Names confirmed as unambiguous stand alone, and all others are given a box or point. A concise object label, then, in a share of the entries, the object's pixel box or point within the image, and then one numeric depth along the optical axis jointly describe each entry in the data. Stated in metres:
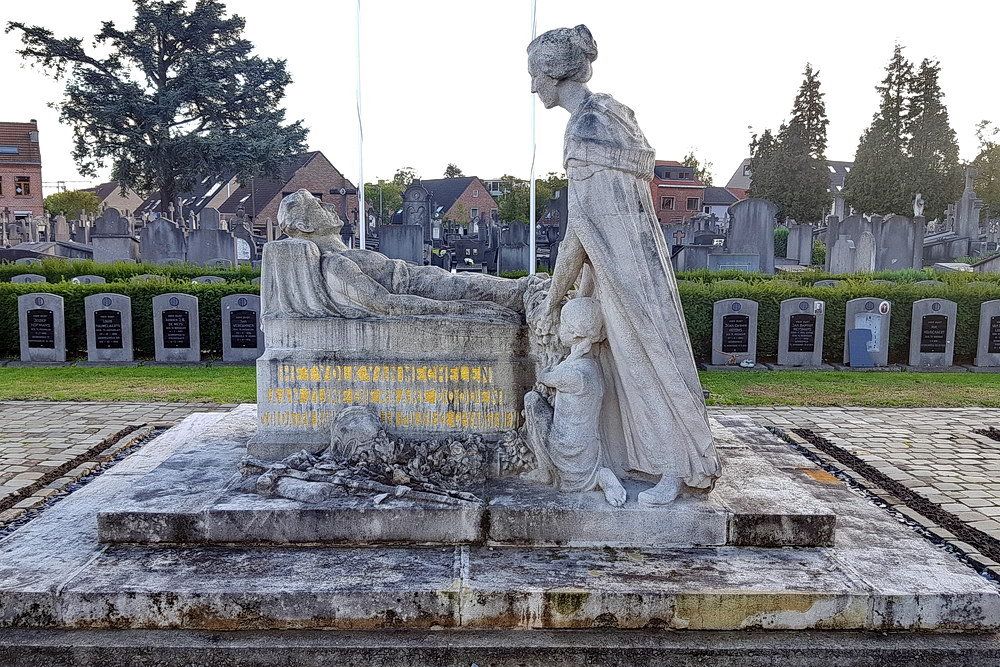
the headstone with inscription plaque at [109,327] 12.32
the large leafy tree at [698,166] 72.81
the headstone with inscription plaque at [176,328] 12.41
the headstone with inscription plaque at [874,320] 12.62
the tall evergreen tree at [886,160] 41.53
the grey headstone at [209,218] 23.12
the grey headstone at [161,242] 22.30
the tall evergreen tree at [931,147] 41.16
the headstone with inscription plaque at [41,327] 12.28
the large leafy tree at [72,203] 53.53
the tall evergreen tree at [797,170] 44.16
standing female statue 4.37
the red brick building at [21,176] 47.47
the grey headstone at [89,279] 15.90
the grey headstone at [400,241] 17.92
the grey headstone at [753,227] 22.00
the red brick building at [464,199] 56.22
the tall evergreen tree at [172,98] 33.28
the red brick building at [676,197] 59.00
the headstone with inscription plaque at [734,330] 12.43
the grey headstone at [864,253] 21.91
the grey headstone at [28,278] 16.06
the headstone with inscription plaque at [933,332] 12.55
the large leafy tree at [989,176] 43.70
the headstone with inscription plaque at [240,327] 12.48
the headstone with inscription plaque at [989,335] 12.62
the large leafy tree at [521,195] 44.56
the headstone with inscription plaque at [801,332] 12.46
